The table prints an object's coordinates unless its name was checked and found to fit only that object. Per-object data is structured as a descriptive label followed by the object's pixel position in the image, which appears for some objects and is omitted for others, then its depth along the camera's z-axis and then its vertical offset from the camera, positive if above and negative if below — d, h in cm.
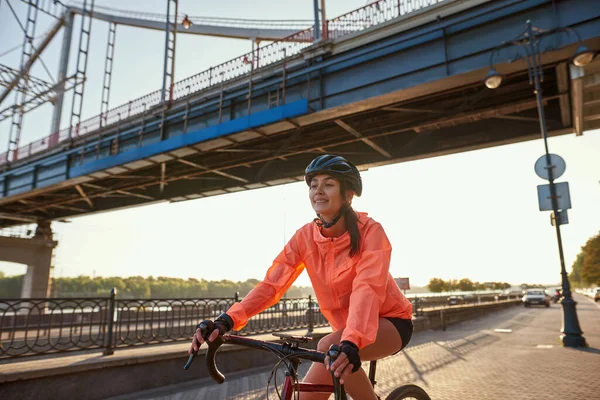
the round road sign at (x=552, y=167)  1136 +311
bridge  1170 +610
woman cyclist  208 +6
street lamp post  1028 +384
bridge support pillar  3136 +239
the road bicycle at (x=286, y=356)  204 -33
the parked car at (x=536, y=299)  3941 -151
